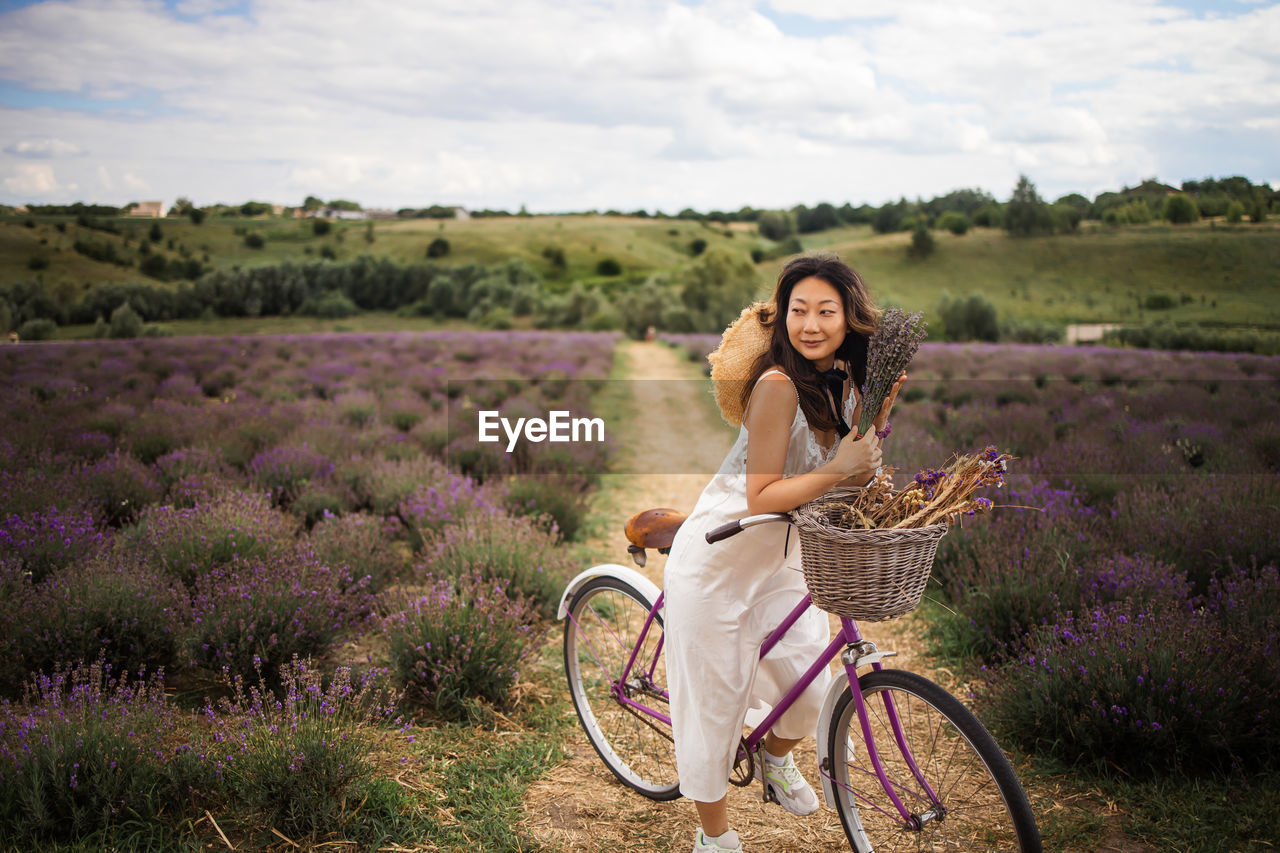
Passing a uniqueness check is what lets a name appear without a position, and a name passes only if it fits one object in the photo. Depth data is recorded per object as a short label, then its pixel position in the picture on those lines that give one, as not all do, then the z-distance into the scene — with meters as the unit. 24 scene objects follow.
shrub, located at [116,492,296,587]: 4.37
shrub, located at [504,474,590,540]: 6.88
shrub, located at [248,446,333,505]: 6.43
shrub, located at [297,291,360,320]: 30.92
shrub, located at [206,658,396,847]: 2.70
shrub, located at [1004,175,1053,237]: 45.38
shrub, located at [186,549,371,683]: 3.66
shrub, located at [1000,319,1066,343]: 30.11
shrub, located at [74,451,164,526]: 5.50
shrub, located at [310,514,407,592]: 4.81
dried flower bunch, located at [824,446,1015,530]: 1.85
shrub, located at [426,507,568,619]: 4.79
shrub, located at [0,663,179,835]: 2.49
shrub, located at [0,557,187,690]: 3.46
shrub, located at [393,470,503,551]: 5.72
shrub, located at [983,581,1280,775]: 3.05
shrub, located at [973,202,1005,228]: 55.84
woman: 2.13
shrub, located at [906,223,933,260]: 64.62
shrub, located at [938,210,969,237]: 61.80
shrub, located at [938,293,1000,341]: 34.91
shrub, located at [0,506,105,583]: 4.15
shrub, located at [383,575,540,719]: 3.78
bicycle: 1.98
